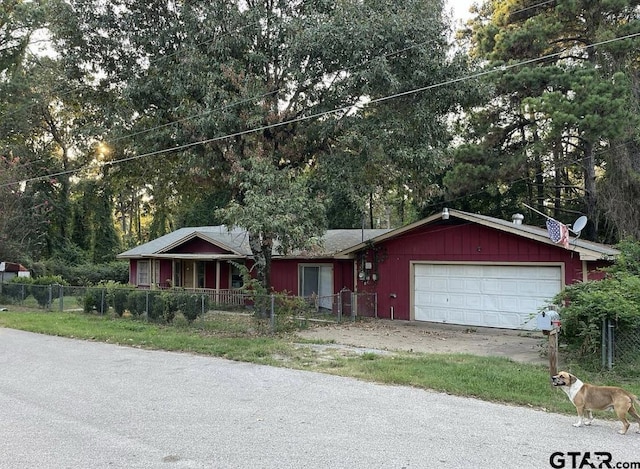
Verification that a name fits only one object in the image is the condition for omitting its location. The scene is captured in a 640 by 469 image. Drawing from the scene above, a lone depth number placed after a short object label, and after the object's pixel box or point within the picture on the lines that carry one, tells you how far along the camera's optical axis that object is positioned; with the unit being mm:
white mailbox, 8236
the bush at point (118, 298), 15301
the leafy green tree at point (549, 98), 15125
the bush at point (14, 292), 19500
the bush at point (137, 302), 14602
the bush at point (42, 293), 18078
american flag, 12366
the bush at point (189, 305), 13227
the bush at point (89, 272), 31094
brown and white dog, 5121
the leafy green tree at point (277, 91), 12648
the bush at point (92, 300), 16281
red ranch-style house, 13555
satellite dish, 13297
